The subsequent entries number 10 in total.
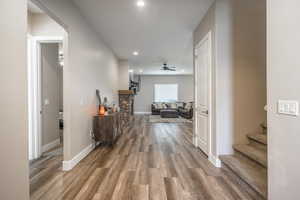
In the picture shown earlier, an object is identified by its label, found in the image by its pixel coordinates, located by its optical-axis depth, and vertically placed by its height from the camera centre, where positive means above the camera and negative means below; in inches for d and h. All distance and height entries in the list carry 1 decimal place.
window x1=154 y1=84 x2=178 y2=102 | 377.5 +14.1
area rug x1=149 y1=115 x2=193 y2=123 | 245.6 -42.1
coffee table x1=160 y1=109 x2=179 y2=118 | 287.1 -34.0
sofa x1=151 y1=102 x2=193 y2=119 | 296.3 -21.5
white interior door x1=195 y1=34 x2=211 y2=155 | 94.9 +3.9
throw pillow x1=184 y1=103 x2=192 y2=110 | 292.5 -17.3
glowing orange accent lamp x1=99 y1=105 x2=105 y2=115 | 121.4 -10.4
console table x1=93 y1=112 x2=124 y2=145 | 114.4 -25.8
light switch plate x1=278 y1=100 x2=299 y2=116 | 38.1 -2.8
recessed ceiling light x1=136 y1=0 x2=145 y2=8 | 85.5 +64.9
